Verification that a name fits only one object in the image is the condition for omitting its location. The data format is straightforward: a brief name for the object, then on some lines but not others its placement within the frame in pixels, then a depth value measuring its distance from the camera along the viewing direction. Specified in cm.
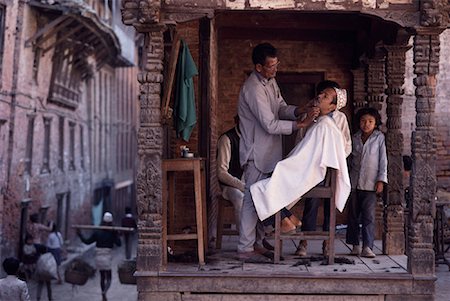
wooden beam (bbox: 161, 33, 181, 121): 890
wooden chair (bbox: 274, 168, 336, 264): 862
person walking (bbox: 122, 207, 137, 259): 2231
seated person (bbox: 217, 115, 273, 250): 1002
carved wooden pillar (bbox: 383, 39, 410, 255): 1045
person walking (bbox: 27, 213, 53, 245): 2017
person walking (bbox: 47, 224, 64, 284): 2028
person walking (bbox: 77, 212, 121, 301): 1814
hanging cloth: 938
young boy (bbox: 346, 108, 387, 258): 950
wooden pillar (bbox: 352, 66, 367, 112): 1333
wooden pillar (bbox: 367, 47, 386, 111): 1239
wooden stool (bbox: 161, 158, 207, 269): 875
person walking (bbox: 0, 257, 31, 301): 1016
